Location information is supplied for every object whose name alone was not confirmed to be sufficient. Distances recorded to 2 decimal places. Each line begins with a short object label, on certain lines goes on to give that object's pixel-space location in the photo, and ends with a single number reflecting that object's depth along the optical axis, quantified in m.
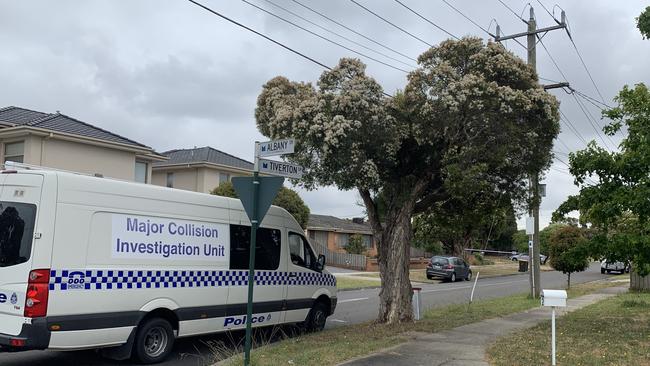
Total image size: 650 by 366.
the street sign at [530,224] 19.62
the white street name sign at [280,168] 7.66
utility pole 19.92
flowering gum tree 10.64
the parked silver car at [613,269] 45.81
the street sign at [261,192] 7.31
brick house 48.00
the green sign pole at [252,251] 7.13
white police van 7.38
